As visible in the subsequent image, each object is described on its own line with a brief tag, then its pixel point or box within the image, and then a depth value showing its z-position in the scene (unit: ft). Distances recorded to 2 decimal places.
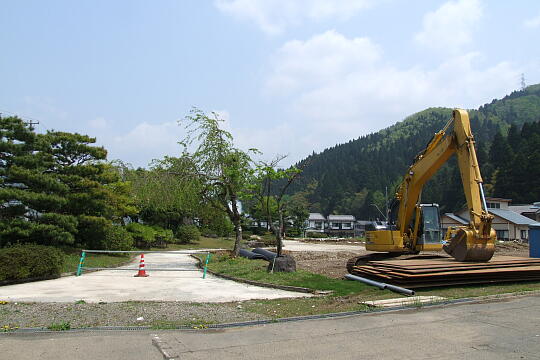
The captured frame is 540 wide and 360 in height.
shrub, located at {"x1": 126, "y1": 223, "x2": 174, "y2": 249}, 102.22
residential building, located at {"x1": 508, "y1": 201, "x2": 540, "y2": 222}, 201.21
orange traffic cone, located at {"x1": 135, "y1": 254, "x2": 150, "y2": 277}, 55.72
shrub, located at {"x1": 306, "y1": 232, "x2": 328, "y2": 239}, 264.25
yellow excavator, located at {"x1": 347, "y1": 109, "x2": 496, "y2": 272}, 44.32
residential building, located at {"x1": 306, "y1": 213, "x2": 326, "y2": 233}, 402.31
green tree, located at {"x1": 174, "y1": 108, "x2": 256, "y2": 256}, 71.41
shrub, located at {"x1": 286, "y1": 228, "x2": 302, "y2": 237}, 251.70
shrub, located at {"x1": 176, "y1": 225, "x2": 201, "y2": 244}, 133.18
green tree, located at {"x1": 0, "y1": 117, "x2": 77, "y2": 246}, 63.98
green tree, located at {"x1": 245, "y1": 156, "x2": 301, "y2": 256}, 55.21
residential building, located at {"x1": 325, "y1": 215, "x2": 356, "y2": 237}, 391.20
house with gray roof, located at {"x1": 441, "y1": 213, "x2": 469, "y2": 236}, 198.80
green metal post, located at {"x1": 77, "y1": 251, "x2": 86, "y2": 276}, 55.03
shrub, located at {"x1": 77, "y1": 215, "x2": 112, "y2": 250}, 73.10
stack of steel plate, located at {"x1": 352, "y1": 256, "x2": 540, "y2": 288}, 39.47
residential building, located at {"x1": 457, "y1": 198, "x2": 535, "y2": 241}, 184.24
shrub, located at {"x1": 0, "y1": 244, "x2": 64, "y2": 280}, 46.03
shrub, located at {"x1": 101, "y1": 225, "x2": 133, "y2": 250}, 79.35
